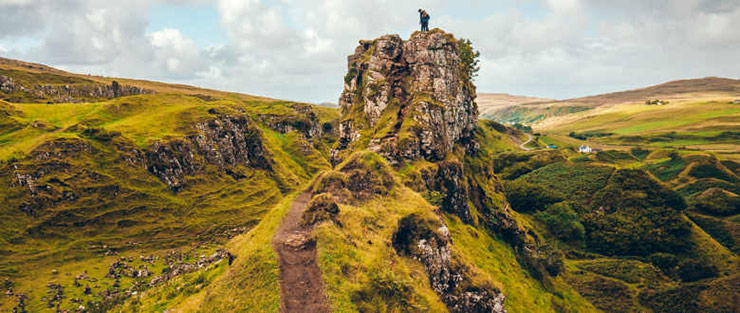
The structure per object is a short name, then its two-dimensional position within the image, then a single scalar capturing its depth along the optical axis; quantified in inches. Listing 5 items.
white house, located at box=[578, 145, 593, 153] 7230.3
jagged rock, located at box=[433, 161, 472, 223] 2171.5
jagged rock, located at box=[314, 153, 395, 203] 1322.6
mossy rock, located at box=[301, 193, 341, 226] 1022.4
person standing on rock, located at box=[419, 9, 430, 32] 2613.2
